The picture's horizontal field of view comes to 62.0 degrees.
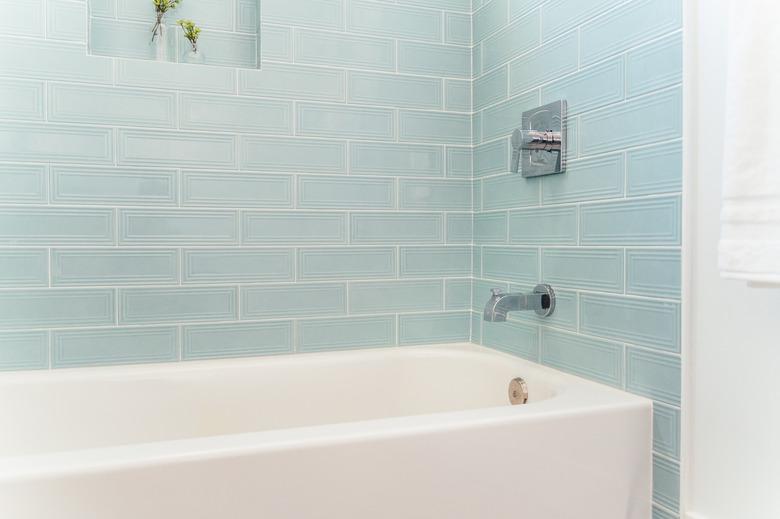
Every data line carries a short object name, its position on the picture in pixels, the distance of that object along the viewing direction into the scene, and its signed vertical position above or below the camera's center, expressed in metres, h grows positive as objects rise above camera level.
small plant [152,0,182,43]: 2.00 +0.73
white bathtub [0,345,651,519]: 1.07 -0.41
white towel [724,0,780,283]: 1.02 +0.17
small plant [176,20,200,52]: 2.01 +0.68
